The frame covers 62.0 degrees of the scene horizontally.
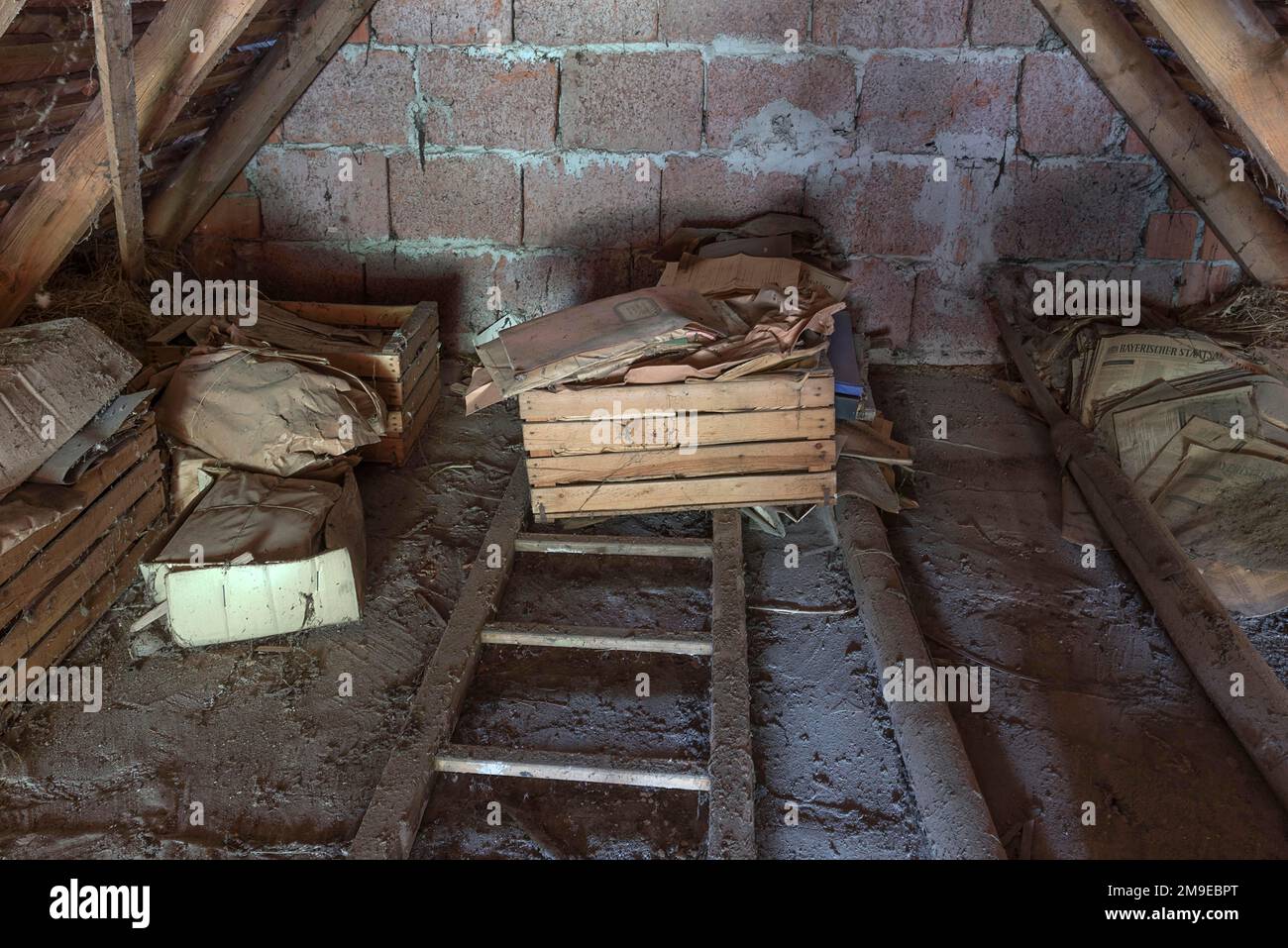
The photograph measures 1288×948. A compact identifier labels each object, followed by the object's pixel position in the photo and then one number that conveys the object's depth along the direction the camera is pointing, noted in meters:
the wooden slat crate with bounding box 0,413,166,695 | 2.49
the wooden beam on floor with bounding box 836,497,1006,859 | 2.09
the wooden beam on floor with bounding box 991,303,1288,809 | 2.38
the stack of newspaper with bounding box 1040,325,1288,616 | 3.02
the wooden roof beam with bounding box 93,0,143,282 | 2.89
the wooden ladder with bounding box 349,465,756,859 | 2.13
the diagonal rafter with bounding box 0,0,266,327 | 3.22
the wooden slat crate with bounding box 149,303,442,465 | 3.51
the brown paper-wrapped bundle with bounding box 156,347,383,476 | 3.13
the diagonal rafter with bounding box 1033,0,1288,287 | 3.75
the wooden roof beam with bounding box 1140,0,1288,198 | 2.58
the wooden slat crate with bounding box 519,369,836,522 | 2.99
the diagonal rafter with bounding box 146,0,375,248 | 4.00
